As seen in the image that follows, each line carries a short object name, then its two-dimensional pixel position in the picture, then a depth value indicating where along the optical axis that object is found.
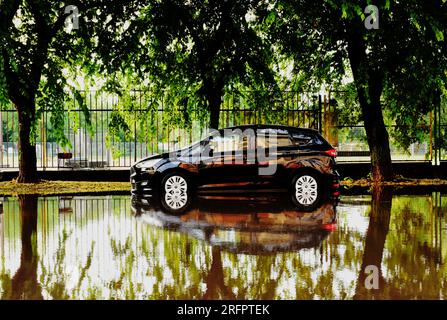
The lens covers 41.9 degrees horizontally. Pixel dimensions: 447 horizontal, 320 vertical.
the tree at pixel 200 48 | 18.58
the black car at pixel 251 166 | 13.77
